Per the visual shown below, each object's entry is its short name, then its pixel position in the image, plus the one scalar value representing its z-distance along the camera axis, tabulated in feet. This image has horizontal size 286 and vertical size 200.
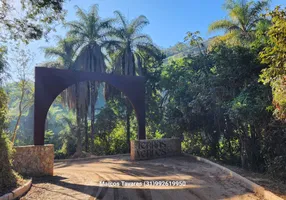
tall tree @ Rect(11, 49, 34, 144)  43.54
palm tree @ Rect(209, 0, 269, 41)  45.88
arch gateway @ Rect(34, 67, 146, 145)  28.12
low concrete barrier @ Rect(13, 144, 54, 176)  25.31
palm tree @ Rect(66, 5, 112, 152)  53.52
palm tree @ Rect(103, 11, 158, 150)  55.21
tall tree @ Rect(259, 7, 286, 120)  16.55
